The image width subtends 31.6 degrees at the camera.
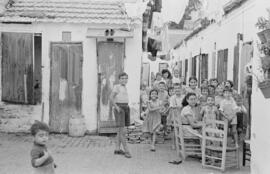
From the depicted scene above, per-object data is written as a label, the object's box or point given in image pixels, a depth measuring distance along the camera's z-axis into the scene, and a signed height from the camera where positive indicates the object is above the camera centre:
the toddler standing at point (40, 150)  5.02 -0.76
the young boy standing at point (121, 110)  9.20 -0.60
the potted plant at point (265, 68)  5.72 +0.14
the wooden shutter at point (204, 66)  17.64 +0.51
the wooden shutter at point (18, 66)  11.71 +0.31
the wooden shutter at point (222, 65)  13.50 +0.43
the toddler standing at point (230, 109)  8.95 -0.56
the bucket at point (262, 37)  5.87 +0.54
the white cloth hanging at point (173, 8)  12.41 +1.87
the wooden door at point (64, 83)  11.81 -0.11
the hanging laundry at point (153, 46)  17.39 +1.22
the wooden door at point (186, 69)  25.17 +0.55
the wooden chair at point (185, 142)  8.73 -1.16
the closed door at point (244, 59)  10.59 +0.47
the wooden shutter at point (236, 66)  11.76 +0.33
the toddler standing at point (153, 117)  10.03 -0.80
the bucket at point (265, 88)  5.76 -0.10
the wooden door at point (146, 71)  28.30 +0.49
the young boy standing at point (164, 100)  10.88 -0.48
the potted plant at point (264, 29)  5.76 +0.63
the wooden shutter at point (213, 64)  15.72 +0.50
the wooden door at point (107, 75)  11.80 +0.10
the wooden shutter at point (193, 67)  21.31 +0.57
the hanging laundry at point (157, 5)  16.62 +2.59
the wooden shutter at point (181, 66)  28.04 +0.78
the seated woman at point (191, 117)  8.77 -0.70
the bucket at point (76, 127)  11.52 -1.17
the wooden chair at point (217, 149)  7.91 -1.17
